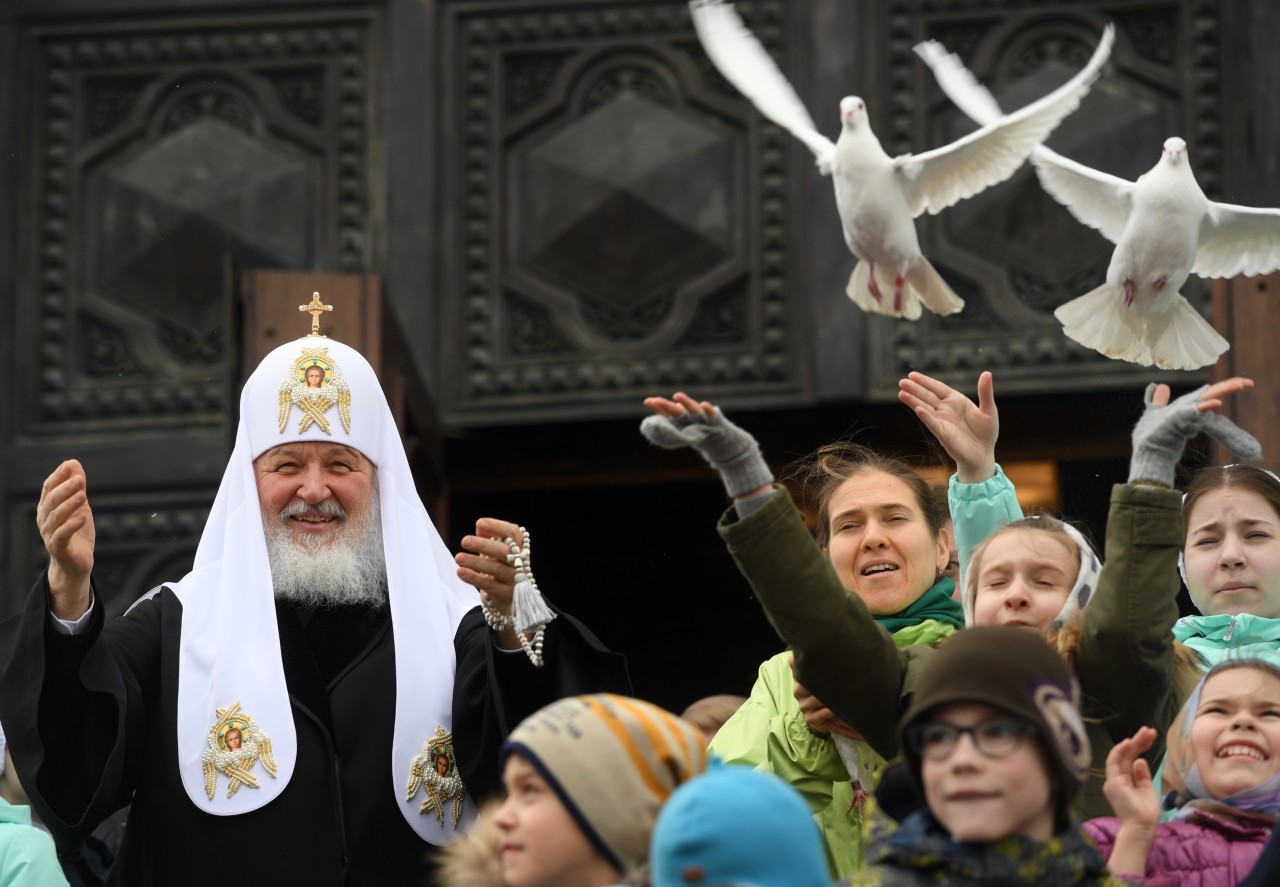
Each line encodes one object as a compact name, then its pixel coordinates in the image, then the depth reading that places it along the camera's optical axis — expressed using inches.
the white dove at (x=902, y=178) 446.5
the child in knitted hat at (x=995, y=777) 292.7
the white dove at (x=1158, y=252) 429.7
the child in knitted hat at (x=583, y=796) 298.4
